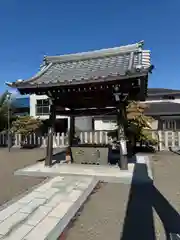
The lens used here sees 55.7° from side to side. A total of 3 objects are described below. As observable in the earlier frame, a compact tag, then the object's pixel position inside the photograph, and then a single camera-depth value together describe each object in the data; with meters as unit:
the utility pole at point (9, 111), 10.93
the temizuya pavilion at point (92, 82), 5.16
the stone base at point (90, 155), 6.18
